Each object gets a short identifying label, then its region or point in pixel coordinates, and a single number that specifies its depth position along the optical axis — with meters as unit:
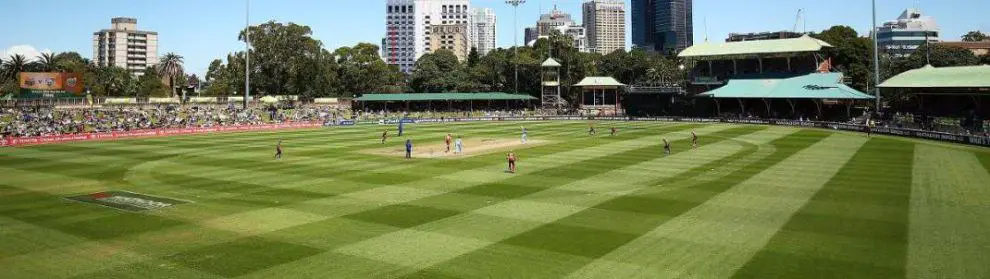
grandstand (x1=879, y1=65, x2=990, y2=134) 55.59
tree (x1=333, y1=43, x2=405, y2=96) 131.50
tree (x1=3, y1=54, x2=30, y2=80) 99.44
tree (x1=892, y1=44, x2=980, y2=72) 95.19
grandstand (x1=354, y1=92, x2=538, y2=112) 112.06
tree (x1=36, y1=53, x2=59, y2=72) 102.75
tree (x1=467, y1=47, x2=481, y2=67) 146.39
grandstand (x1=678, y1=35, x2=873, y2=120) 81.75
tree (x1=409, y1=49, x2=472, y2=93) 125.88
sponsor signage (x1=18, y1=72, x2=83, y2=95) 83.00
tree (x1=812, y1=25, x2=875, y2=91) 105.00
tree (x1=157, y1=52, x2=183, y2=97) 120.31
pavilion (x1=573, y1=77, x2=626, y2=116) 114.50
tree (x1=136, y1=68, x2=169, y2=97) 134.05
